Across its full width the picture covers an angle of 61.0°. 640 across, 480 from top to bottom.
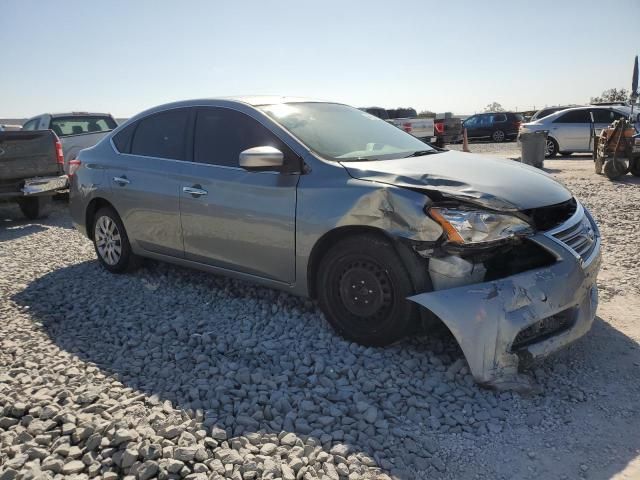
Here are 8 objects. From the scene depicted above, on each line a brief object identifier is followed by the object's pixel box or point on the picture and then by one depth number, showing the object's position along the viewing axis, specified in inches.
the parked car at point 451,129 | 863.1
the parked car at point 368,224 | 124.4
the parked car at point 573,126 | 671.1
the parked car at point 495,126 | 1056.8
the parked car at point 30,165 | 350.0
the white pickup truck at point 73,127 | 440.1
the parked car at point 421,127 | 691.4
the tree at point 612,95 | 2167.0
